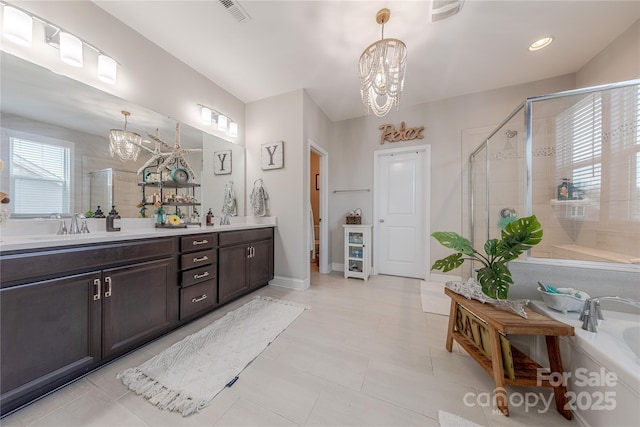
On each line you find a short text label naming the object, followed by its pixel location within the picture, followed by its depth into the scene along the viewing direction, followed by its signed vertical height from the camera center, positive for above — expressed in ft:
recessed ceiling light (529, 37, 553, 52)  6.65 +5.76
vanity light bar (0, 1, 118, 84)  4.25 +4.08
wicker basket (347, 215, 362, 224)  11.27 -0.35
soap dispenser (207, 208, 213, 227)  8.21 -0.26
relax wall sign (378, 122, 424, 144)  10.57 +4.30
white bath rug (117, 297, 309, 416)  3.76 -3.41
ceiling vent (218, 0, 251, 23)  5.38 +5.62
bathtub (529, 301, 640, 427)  2.76 -2.43
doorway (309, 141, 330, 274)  11.86 -0.08
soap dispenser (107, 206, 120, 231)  5.42 -0.26
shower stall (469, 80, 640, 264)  5.87 +1.38
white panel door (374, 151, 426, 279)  10.77 -0.07
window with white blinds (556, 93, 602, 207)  6.64 +2.37
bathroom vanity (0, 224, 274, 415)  3.30 -1.84
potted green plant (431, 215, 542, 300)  3.84 -0.75
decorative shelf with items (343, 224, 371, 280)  10.57 -2.04
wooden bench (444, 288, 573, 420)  3.46 -2.59
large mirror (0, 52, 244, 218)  4.36 +1.75
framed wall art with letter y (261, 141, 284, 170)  9.39 +2.73
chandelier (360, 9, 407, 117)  5.46 +4.12
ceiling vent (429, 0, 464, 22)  5.26 +5.51
